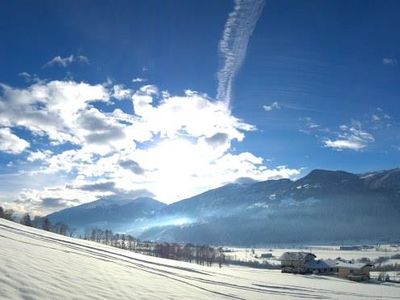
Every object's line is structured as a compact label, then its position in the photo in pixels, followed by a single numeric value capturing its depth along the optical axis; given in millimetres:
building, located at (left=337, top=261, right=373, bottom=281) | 98325
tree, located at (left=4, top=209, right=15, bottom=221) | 143775
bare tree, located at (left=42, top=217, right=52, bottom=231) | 134338
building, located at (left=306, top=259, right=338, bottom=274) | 116425
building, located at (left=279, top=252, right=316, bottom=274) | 110462
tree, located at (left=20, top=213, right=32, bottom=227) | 127338
